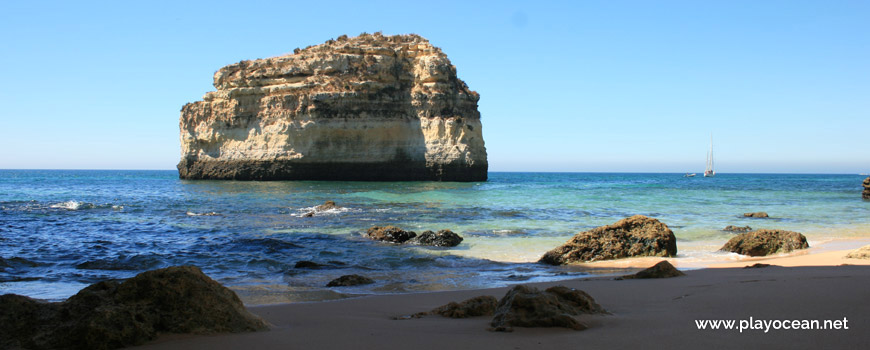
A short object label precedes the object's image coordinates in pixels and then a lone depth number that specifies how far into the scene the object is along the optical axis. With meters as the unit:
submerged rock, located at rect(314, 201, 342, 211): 17.06
